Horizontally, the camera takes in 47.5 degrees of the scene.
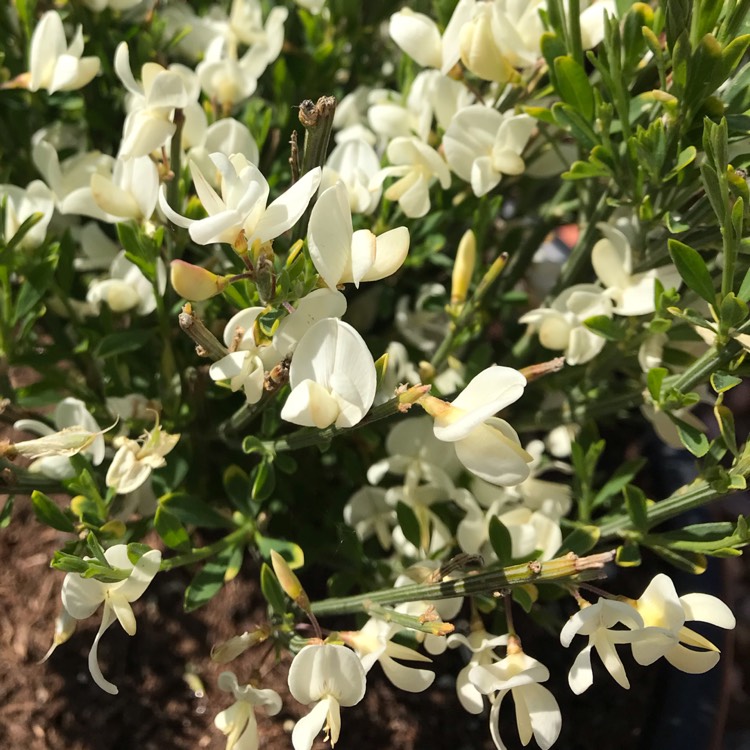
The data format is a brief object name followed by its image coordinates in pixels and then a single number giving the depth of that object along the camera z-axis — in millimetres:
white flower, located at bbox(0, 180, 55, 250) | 212
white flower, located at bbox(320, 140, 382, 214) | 209
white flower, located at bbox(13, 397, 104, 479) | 197
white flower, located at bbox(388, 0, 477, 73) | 203
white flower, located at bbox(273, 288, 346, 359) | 154
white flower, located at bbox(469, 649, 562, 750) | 165
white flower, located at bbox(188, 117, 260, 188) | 205
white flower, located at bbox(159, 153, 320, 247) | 143
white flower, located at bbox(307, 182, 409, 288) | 144
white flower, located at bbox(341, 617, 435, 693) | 173
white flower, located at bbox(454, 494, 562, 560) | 205
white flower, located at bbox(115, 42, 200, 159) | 181
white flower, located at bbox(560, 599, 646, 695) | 154
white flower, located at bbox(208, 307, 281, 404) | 156
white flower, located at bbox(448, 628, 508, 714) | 175
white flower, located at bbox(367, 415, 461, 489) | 221
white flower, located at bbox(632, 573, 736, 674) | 160
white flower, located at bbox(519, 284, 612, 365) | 206
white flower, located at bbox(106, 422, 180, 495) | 178
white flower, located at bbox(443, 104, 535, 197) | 204
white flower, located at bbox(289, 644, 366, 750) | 161
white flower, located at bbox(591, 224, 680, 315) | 201
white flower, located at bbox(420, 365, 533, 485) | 145
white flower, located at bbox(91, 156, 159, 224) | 191
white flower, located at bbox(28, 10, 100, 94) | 208
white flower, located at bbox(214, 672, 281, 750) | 182
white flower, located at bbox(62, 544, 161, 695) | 164
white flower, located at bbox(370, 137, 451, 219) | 206
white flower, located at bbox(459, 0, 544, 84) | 195
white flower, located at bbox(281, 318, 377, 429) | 147
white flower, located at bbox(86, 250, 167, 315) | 219
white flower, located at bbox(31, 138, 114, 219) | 216
